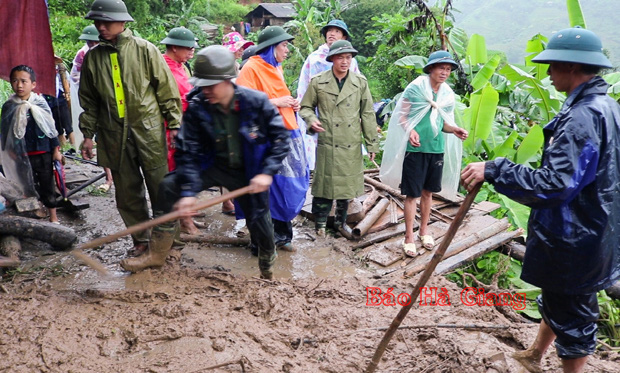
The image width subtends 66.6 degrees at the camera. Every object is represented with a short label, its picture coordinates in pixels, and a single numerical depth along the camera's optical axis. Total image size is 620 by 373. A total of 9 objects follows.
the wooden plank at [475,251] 4.86
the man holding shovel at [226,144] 3.41
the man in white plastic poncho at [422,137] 4.86
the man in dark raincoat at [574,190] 2.48
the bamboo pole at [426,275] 2.66
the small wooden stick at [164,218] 2.92
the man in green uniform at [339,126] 5.26
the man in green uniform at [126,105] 4.12
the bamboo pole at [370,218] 5.45
